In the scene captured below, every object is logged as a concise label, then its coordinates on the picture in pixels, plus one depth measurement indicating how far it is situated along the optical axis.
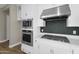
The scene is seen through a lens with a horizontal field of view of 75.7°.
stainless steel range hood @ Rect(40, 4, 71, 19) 1.03
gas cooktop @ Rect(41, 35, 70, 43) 1.05
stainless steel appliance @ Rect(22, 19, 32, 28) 1.48
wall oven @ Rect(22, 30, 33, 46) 1.44
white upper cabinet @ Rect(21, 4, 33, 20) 1.50
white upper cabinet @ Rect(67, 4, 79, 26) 0.94
